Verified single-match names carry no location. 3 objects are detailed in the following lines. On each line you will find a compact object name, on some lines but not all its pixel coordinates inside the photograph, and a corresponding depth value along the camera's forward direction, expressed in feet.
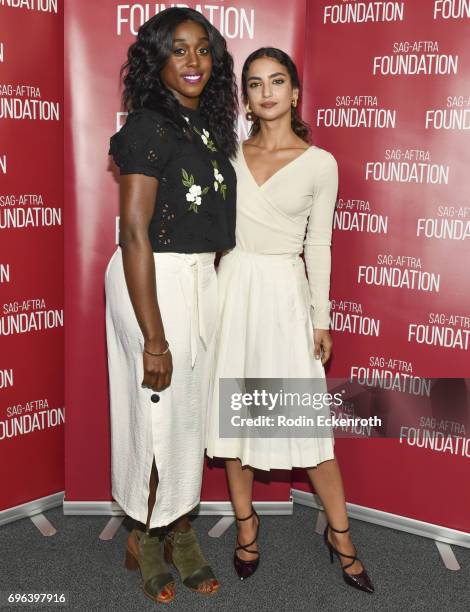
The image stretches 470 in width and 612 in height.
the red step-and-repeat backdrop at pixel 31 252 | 8.72
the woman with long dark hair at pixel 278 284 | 7.73
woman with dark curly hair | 6.75
